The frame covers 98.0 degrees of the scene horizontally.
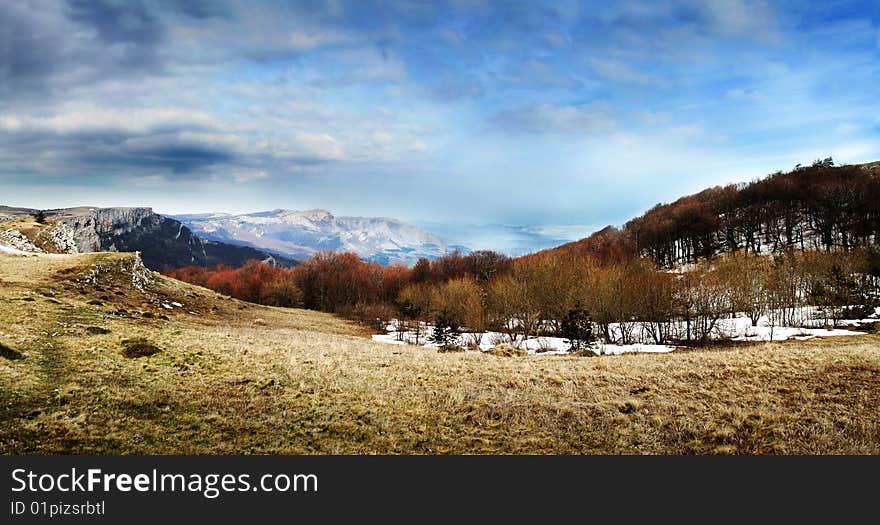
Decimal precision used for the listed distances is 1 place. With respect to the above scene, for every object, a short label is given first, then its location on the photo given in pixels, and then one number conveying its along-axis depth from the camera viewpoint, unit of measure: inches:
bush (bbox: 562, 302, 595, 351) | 1927.9
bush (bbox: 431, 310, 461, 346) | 2073.3
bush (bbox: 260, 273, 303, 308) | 3981.3
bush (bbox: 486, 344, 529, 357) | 1398.3
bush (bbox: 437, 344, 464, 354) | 1384.0
